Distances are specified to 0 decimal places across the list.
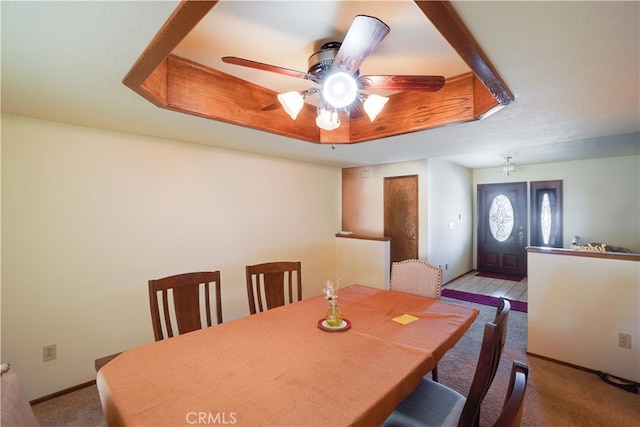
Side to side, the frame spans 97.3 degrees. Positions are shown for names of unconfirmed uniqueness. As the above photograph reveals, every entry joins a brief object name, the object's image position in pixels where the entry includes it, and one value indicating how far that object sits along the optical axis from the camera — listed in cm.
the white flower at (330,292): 162
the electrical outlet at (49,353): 217
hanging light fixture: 495
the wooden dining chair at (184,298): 171
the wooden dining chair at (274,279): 224
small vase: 164
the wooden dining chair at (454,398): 110
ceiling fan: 121
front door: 566
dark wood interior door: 438
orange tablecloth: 96
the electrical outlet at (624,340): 237
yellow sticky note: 175
